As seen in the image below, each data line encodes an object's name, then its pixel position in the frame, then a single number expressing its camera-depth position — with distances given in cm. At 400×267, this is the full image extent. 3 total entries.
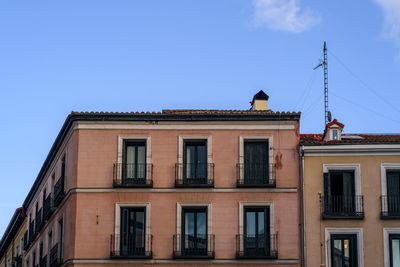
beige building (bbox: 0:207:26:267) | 6894
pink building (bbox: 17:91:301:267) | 4656
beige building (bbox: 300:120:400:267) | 4603
